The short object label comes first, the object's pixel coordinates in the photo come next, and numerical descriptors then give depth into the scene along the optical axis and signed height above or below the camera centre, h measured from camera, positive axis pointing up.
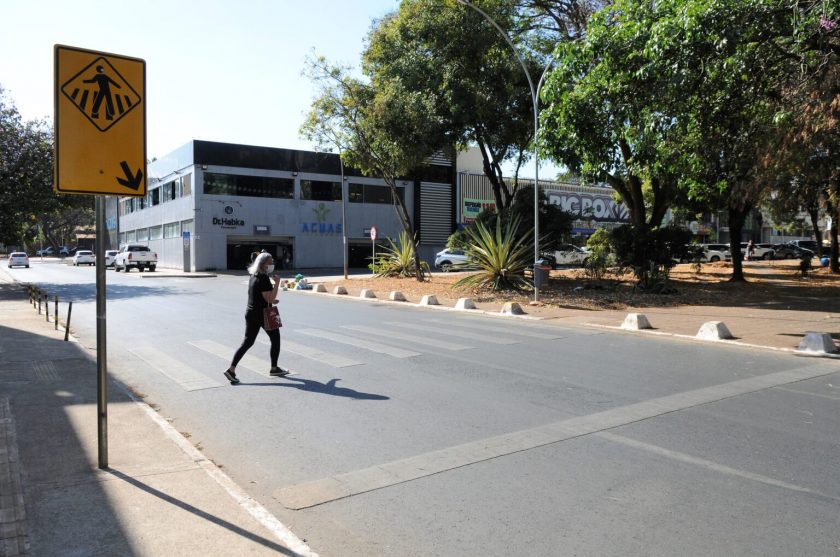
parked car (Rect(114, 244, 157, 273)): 42.03 +0.26
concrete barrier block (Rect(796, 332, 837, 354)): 9.98 -1.38
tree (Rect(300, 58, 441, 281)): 22.33 +5.39
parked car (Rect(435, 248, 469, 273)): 38.69 +0.19
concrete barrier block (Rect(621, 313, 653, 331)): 13.08 -1.32
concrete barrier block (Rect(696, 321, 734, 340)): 11.54 -1.35
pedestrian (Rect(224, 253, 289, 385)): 7.99 -0.51
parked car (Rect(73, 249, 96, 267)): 58.47 +0.38
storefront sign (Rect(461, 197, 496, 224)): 52.72 +4.64
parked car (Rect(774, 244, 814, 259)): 51.31 +0.66
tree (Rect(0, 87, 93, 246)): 28.33 +4.22
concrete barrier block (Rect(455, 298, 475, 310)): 17.81 -1.26
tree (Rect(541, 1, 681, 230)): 12.16 +3.46
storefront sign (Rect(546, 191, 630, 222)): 58.81 +5.59
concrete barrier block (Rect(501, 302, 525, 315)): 16.24 -1.28
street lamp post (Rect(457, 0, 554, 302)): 17.08 +1.68
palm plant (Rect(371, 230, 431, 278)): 29.77 -0.15
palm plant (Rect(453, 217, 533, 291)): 20.53 -0.01
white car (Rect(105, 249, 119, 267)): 49.58 +0.40
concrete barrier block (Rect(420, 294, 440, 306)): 19.17 -1.24
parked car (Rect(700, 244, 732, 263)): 47.08 +0.62
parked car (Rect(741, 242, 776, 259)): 51.56 +0.69
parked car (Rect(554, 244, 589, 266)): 39.80 +0.11
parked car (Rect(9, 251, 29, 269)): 50.50 +0.26
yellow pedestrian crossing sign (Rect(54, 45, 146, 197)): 4.20 +0.99
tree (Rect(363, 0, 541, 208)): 22.12 +7.12
